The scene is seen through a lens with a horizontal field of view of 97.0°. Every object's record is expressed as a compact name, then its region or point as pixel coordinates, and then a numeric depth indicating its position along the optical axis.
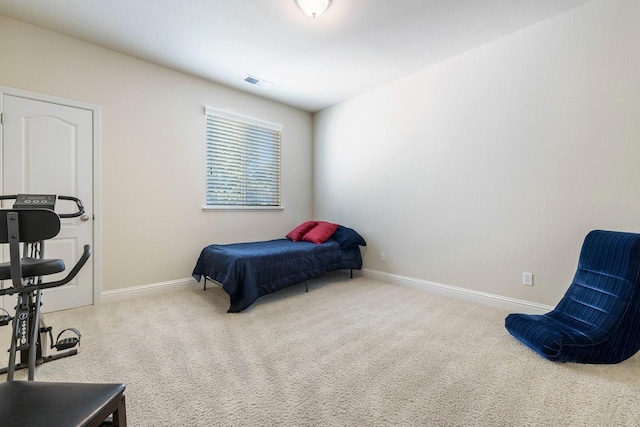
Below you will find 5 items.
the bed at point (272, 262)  2.79
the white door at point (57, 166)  2.50
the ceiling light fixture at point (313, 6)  2.22
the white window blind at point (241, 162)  3.75
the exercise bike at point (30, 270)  1.29
